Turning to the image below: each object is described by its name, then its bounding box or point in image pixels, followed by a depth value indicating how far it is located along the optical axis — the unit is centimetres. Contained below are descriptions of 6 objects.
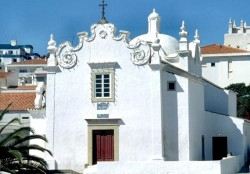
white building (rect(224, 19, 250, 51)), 10544
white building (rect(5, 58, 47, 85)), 10519
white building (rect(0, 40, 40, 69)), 14625
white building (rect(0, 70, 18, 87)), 7356
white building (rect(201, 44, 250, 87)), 8475
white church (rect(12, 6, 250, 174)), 3266
